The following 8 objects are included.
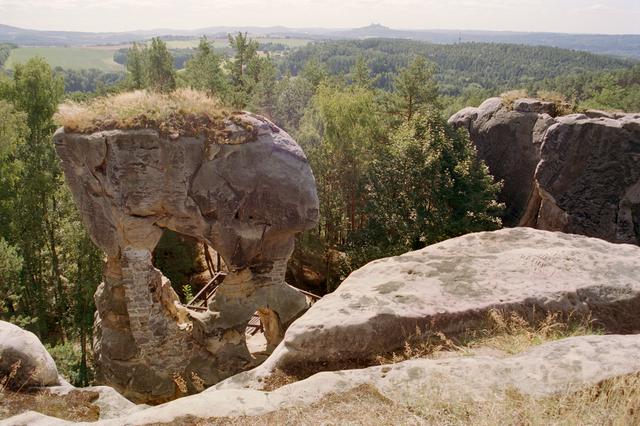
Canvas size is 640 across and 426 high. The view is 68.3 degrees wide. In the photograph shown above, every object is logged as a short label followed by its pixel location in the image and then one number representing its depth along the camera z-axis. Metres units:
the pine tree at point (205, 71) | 30.81
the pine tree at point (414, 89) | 28.19
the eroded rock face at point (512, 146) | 19.73
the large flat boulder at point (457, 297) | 6.87
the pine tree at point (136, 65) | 36.53
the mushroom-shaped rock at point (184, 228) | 13.17
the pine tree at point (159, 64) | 34.53
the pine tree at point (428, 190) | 17.41
